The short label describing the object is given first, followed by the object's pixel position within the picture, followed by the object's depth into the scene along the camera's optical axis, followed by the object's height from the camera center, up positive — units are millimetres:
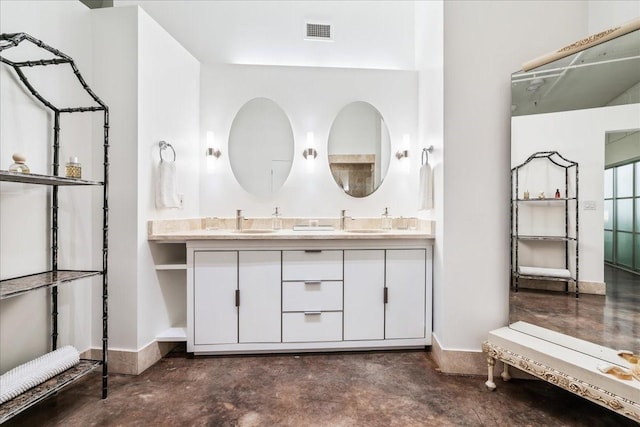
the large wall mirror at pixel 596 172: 1463 +212
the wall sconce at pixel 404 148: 2832 +621
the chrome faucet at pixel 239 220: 2690 -61
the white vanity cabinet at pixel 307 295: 2199 -605
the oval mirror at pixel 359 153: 2844 +574
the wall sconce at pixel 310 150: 2824 +597
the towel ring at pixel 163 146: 2247 +511
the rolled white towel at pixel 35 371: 1378 -792
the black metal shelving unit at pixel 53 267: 1333 -320
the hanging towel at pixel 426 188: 2283 +198
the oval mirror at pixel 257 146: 2818 +630
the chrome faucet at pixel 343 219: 2756 -49
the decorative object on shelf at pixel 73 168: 1639 +243
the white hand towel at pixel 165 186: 2182 +197
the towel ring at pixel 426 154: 2357 +485
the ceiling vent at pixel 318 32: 2939 +1777
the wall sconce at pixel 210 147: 2768 +607
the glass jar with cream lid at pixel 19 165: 1418 +230
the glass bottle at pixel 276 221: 2764 -70
